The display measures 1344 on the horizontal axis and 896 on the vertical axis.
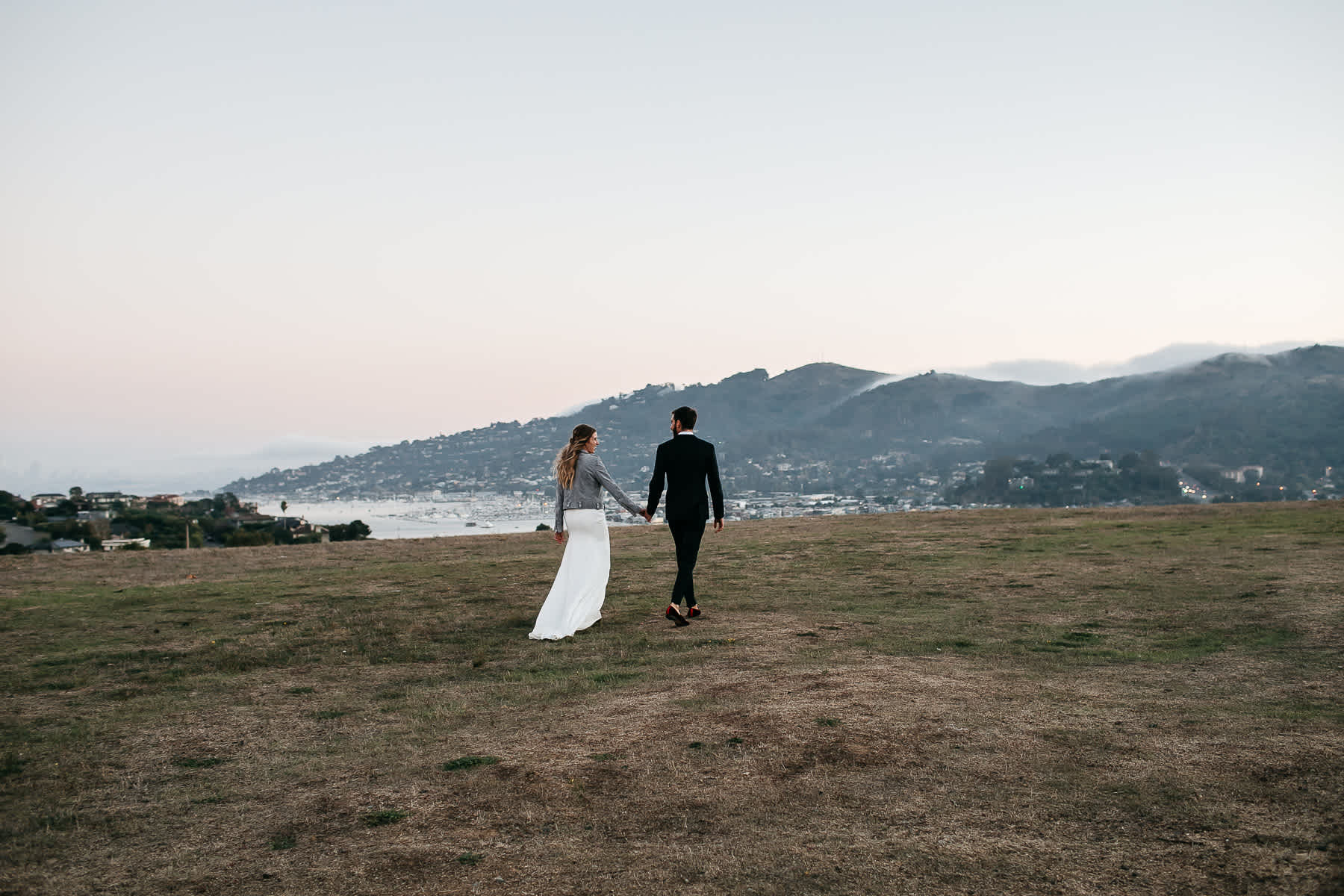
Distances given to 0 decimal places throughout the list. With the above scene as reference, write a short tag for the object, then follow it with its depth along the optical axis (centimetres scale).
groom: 1217
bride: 1157
